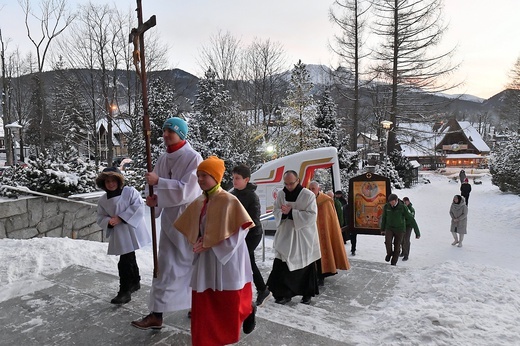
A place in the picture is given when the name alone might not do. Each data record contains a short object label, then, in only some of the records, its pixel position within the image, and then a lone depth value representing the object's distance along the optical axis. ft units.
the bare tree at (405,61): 89.35
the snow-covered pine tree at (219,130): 66.88
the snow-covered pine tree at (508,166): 68.10
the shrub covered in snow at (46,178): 25.64
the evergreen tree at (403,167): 91.76
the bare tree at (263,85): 108.37
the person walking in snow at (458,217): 36.32
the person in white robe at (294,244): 15.31
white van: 36.19
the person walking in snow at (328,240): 18.84
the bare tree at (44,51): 75.77
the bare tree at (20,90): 106.32
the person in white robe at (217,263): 9.53
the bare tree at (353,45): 89.30
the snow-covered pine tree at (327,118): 81.61
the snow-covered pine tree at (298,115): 76.43
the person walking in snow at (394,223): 26.89
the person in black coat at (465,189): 56.92
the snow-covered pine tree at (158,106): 68.90
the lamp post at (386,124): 63.00
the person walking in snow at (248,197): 14.10
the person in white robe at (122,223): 13.61
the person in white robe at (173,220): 11.09
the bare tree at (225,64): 102.08
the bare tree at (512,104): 117.70
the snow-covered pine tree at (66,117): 117.74
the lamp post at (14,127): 54.68
